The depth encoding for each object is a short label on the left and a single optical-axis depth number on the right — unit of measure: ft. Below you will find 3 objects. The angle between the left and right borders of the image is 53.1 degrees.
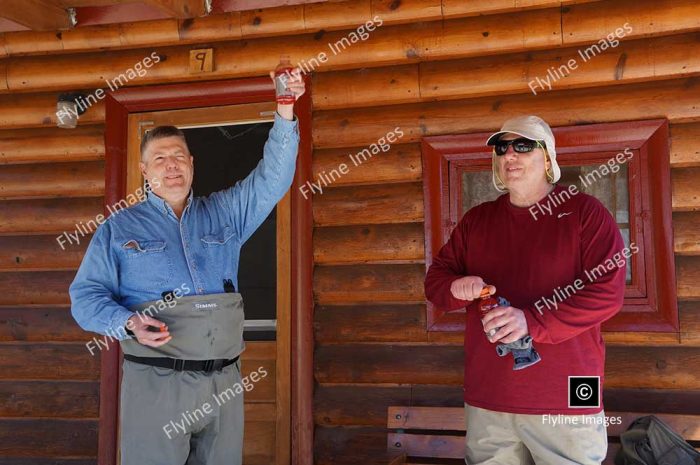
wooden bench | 11.96
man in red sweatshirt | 7.79
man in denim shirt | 7.89
